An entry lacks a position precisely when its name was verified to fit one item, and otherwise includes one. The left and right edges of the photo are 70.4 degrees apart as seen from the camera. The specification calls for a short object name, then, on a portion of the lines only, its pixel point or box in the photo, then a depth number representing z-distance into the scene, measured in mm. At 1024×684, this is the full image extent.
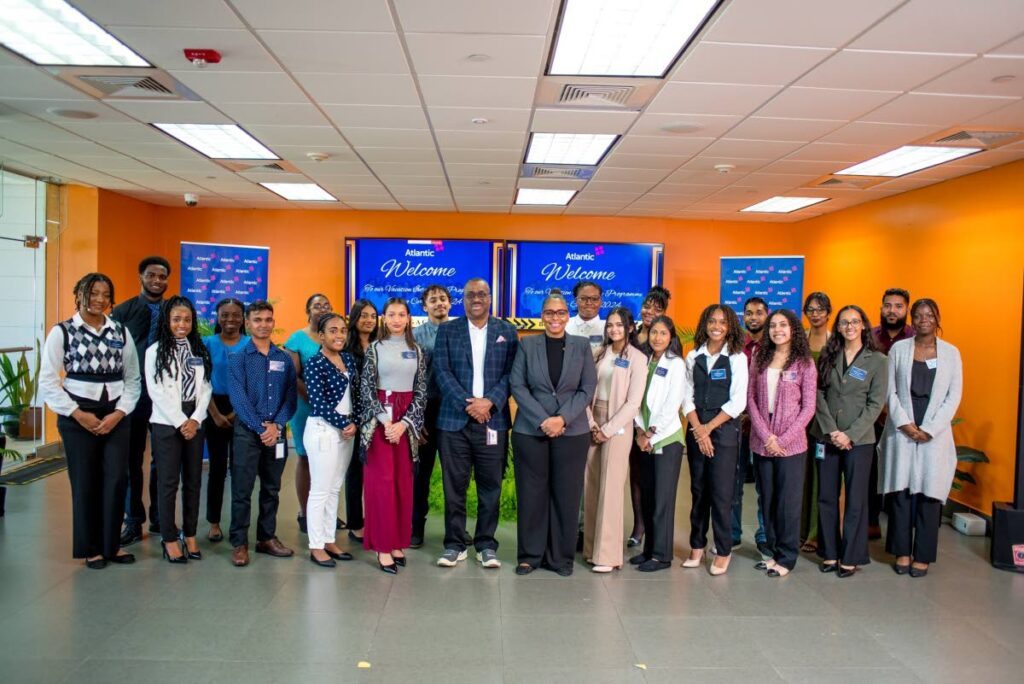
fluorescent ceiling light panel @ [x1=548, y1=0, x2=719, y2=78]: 3251
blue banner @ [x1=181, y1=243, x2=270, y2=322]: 8312
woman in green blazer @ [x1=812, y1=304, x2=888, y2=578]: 4480
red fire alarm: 3840
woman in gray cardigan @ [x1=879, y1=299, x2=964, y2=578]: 4582
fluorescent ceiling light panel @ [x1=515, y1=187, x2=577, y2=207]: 8336
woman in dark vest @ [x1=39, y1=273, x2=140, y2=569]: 4188
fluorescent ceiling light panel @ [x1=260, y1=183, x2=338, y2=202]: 8305
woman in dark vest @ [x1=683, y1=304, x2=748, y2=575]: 4480
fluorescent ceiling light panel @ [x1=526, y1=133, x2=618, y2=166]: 5770
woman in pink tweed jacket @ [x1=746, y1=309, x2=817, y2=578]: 4480
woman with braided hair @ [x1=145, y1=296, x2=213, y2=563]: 4355
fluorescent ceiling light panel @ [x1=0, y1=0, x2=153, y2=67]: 3441
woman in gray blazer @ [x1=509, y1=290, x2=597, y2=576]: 4316
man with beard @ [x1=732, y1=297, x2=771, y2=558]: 4993
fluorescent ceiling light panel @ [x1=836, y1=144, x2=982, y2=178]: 5828
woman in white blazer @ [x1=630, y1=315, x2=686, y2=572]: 4484
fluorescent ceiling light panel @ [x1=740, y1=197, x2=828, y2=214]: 8492
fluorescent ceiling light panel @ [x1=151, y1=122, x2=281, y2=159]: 5660
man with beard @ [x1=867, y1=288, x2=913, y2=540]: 5352
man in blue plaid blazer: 4422
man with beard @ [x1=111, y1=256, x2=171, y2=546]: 4781
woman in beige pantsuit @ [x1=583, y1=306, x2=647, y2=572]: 4445
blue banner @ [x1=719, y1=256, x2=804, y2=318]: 8672
